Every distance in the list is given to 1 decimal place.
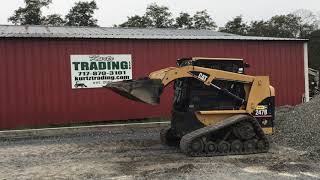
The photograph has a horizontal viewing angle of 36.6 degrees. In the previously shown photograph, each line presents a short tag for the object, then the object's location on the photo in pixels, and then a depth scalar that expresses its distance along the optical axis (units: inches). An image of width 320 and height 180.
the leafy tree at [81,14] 2095.2
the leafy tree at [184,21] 2126.0
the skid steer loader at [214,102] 411.2
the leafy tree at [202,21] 2194.0
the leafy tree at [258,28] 2338.2
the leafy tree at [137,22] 2037.4
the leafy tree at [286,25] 2552.2
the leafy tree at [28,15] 1948.8
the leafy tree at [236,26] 2275.7
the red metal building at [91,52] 645.9
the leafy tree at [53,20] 1993.6
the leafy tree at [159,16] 2119.8
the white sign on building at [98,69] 673.0
